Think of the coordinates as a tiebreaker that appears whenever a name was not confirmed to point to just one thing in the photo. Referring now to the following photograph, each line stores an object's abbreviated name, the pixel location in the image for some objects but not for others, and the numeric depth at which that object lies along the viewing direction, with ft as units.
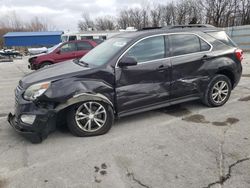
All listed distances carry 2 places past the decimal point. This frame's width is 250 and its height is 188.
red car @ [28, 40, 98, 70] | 27.18
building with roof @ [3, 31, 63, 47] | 114.17
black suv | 9.21
